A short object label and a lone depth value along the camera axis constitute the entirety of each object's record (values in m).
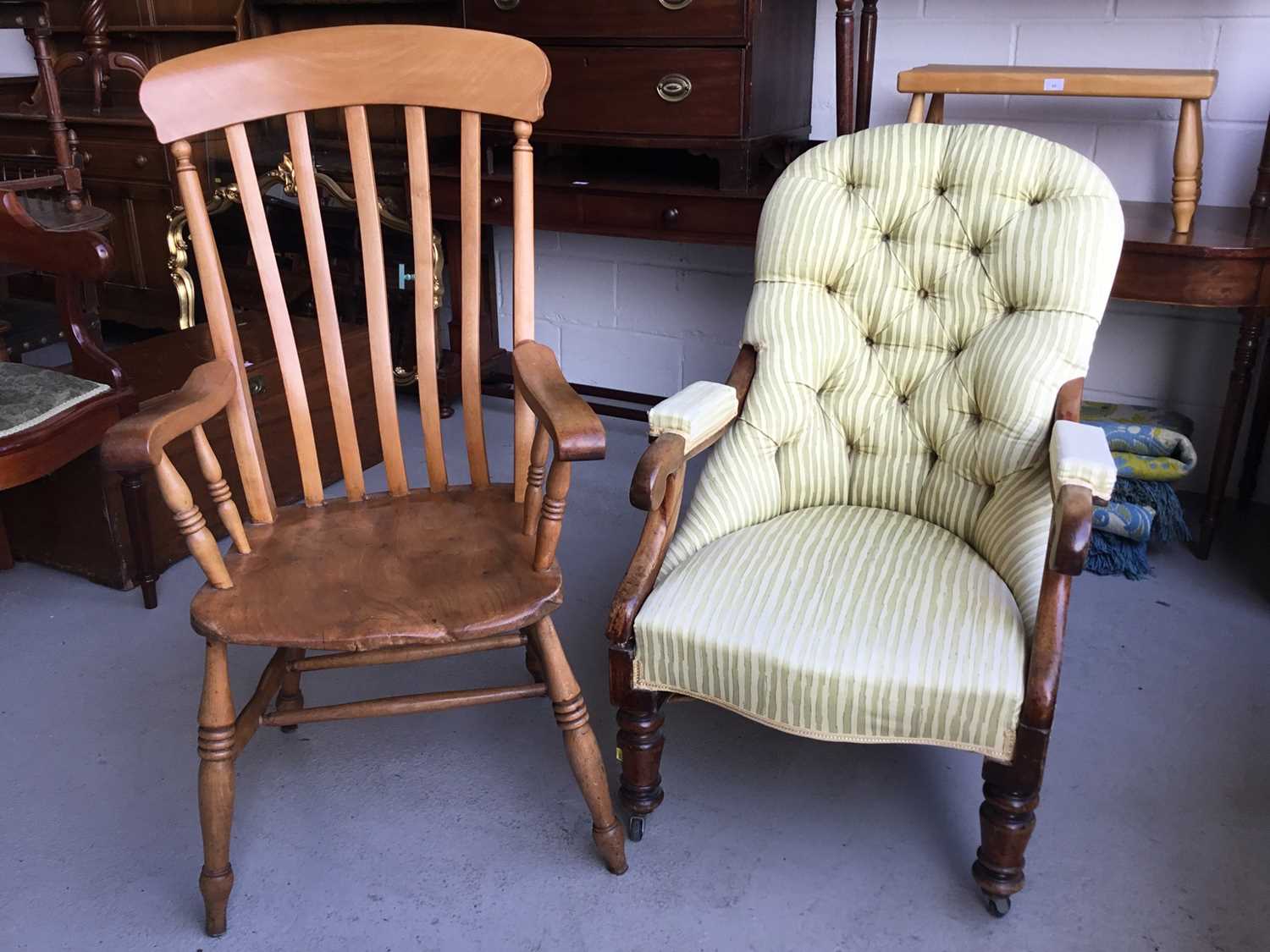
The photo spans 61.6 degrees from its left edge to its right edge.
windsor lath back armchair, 1.34
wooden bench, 2.10
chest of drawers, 2.37
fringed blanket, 2.32
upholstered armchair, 1.35
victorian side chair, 1.95
